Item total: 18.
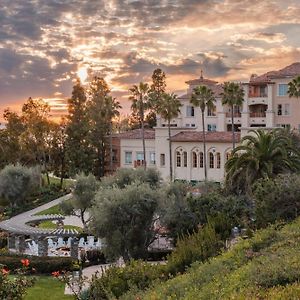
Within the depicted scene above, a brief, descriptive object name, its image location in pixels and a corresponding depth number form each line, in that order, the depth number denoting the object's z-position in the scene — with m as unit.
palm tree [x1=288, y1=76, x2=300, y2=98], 54.66
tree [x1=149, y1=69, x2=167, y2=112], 91.75
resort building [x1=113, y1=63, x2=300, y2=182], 58.62
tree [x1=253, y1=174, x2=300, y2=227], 27.88
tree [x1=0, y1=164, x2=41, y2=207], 56.34
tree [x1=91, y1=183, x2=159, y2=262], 28.80
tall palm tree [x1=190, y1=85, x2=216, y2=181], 55.66
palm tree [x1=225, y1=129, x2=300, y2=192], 34.34
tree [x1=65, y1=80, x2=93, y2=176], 68.56
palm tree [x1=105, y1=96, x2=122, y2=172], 69.75
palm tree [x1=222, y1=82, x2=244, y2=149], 54.25
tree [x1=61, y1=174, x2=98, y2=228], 43.06
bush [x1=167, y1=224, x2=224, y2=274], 20.47
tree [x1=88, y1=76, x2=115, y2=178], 70.31
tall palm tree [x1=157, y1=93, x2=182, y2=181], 57.69
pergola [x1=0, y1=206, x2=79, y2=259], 35.91
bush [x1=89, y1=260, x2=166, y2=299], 18.16
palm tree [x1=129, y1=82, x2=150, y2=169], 64.50
